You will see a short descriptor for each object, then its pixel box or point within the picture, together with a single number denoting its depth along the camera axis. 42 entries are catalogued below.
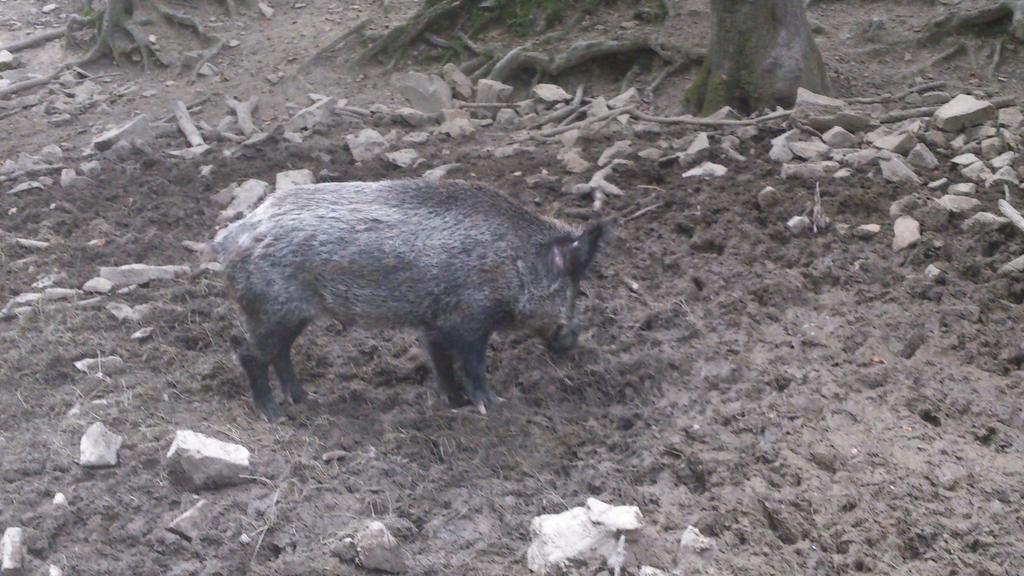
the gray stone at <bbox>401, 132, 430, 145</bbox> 8.19
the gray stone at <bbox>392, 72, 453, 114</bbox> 9.08
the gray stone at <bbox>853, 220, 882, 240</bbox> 5.88
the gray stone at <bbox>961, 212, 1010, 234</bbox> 5.71
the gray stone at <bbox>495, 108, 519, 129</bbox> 8.49
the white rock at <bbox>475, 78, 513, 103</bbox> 9.02
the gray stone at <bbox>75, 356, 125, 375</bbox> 5.12
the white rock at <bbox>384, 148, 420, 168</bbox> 7.61
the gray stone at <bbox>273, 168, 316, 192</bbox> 7.26
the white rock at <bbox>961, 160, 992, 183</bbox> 6.29
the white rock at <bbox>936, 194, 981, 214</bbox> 5.94
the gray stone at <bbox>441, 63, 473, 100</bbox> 9.27
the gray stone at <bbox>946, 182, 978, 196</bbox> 6.12
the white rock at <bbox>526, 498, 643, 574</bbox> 3.70
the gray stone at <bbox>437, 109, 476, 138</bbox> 8.33
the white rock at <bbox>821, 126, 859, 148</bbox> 6.90
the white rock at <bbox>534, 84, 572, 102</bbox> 8.73
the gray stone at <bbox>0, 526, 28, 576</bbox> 3.78
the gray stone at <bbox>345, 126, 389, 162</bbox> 7.93
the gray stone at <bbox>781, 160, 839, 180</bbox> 6.50
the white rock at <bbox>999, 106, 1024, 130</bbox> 6.82
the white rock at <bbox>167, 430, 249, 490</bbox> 4.12
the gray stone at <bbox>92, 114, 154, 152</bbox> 8.57
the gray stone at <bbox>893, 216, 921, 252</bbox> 5.70
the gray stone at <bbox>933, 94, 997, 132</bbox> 6.88
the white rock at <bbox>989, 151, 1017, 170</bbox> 6.36
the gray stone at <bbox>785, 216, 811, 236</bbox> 6.00
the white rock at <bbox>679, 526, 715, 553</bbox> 3.76
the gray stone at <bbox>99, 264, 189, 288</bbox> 6.08
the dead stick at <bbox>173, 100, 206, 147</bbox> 8.80
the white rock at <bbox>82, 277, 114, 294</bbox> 5.98
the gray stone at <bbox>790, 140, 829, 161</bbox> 6.77
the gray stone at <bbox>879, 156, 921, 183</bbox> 6.38
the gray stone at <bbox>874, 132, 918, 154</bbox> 6.71
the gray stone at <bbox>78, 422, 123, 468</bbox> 4.31
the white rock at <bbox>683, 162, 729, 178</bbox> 6.77
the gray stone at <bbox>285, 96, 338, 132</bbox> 8.84
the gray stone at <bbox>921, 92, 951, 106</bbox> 7.50
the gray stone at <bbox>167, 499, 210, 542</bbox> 3.90
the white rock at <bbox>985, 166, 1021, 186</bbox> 6.18
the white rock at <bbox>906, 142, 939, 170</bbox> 6.54
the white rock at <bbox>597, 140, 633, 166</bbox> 7.18
